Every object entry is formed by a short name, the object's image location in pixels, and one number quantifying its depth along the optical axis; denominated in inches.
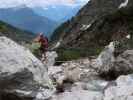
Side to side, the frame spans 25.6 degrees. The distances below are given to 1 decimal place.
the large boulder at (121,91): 236.3
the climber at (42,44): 462.6
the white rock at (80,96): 243.8
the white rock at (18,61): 237.6
